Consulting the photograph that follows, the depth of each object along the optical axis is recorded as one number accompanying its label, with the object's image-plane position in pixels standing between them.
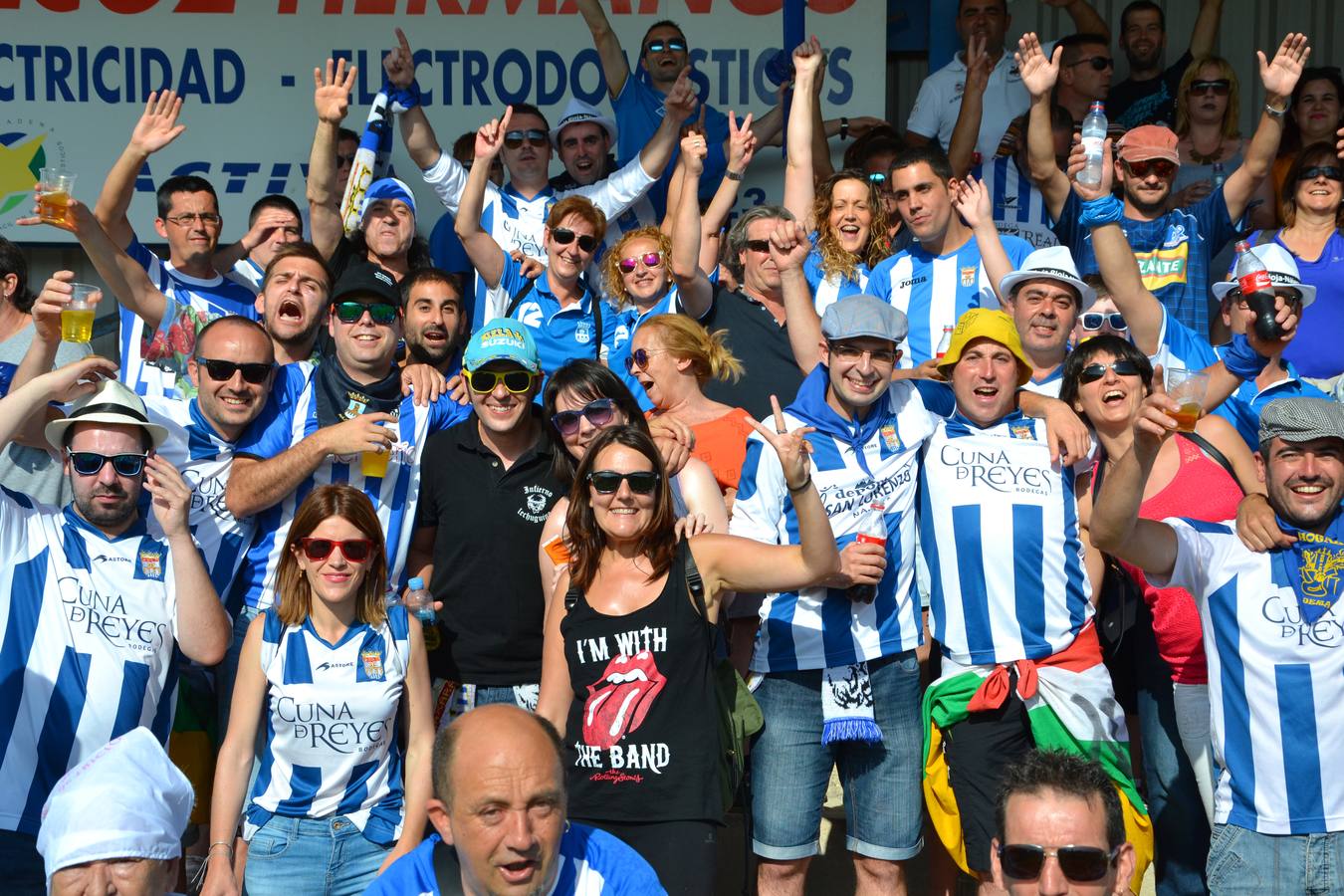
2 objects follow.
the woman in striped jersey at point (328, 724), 8.02
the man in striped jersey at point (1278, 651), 7.56
